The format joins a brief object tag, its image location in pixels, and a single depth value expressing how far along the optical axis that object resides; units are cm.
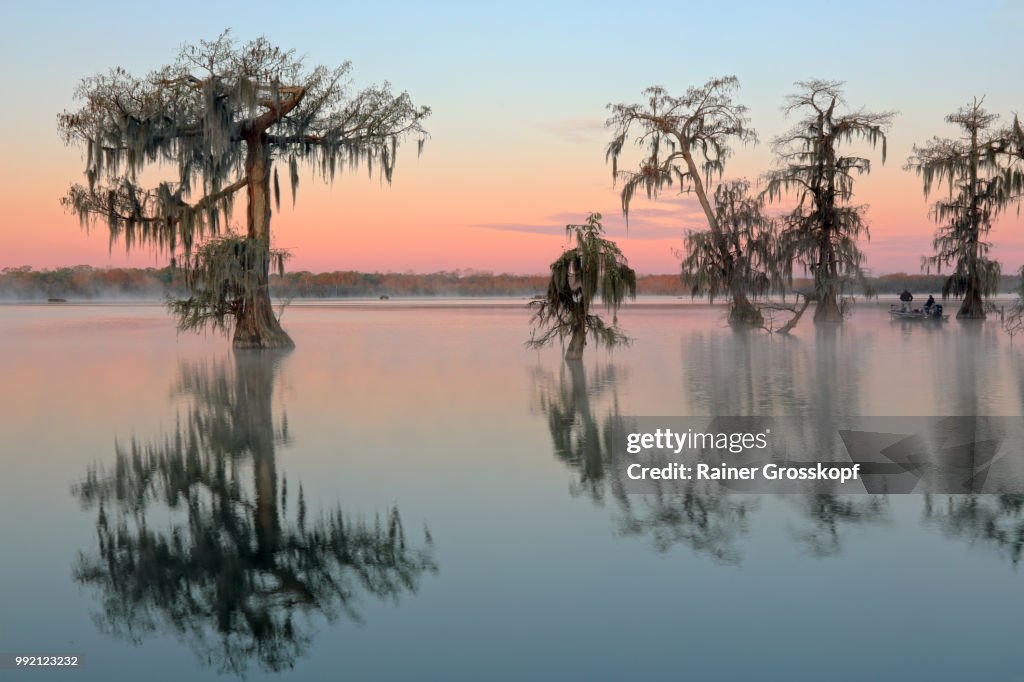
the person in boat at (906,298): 5633
